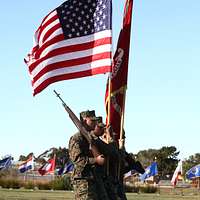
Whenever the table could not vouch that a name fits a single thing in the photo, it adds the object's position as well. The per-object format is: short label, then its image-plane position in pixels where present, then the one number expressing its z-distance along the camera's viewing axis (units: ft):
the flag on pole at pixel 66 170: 227.65
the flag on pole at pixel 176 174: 190.90
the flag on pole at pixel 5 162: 205.36
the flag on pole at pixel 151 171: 200.77
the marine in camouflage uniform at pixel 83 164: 30.96
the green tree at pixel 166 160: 357.82
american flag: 36.50
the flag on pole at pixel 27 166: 218.59
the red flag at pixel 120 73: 37.58
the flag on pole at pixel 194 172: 189.26
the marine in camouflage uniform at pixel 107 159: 31.60
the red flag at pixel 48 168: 220.43
